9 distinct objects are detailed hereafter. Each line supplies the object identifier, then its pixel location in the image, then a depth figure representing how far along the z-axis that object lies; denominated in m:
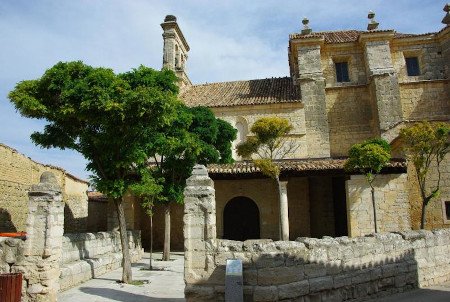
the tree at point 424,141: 12.90
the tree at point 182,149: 13.60
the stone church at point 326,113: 15.68
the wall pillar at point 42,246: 7.19
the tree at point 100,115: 8.89
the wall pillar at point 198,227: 6.17
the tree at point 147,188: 11.19
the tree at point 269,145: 14.67
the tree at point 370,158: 13.71
